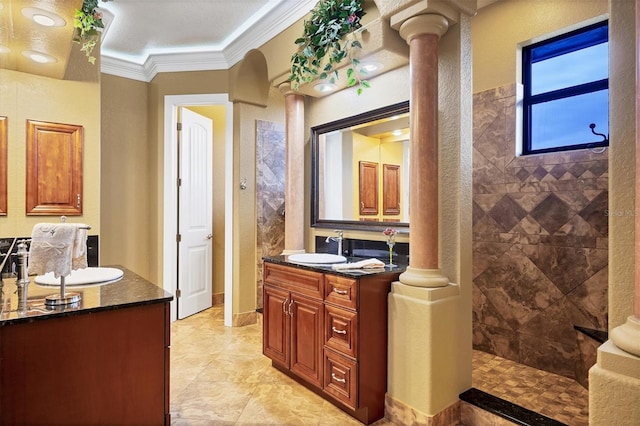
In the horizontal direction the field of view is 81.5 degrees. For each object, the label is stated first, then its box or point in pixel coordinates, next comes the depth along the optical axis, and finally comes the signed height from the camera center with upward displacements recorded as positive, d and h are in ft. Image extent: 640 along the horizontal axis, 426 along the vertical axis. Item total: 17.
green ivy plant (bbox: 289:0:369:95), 8.33 +4.00
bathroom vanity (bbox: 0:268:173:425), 4.65 -1.98
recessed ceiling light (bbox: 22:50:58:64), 7.60 +3.40
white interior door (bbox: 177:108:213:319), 13.85 -0.04
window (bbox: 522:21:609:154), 8.62 +3.00
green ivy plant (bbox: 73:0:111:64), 7.28 +3.90
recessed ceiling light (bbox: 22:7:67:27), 6.34 +3.49
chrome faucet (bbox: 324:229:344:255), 9.81 -0.74
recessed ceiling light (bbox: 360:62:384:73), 8.45 +3.38
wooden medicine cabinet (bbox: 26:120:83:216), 9.33 +1.14
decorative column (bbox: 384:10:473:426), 6.82 -0.28
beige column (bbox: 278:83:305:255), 10.92 +1.19
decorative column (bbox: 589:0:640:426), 4.20 -0.39
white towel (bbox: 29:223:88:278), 4.90 -0.48
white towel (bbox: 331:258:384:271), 7.80 -1.12
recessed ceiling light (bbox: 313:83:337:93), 9.80 +3.37
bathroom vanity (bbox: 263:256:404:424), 7.13 -2.51
